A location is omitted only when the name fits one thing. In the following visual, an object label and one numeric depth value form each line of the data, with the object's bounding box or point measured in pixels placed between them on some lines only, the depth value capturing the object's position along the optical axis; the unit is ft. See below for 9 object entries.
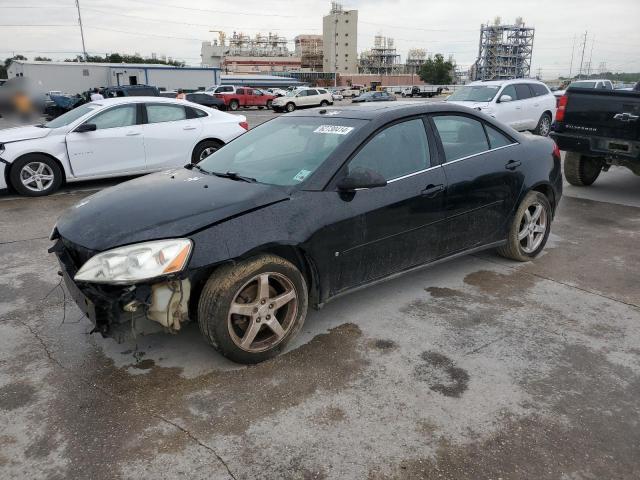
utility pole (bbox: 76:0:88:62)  249.67
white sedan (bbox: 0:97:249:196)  26.02
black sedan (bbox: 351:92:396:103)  130.82
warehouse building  157.79
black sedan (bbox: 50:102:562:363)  9.48
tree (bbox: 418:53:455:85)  362.94
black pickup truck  22.98
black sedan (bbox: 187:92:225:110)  99.61
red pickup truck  121.33
